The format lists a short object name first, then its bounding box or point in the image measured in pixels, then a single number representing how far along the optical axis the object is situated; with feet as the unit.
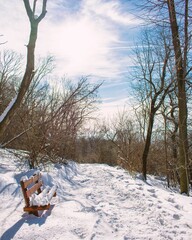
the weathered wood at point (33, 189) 14.55
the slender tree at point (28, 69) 10.53
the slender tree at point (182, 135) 22.47
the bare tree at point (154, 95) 34.32
